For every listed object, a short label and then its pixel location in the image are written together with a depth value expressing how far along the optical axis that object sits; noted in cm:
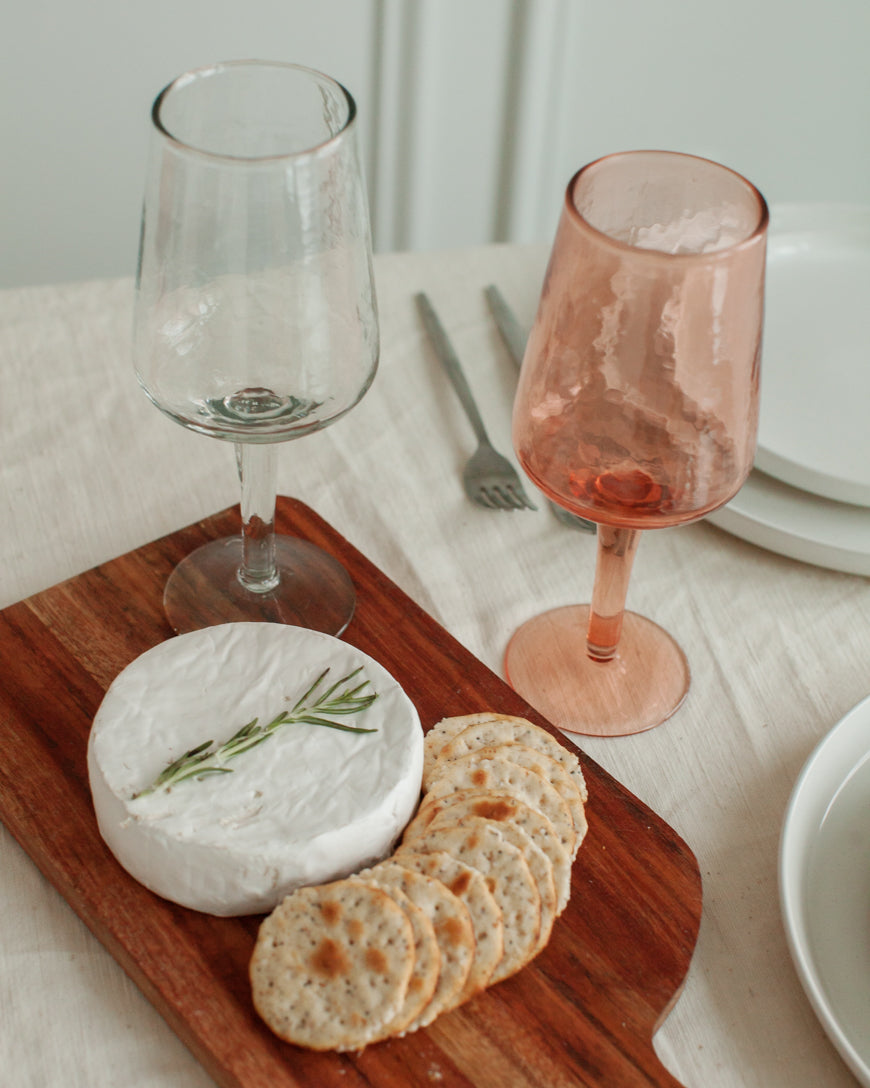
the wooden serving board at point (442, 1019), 70
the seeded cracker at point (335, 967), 68
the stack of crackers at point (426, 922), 69
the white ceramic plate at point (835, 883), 74
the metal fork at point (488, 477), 115
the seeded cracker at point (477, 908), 71
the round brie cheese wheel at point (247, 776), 74
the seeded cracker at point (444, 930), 70
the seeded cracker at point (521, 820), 77
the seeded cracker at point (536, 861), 75
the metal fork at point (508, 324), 128
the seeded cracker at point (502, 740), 85
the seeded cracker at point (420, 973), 69
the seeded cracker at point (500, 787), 80
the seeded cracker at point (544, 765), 83
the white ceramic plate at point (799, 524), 105
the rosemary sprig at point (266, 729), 76
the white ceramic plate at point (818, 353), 103
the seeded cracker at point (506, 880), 73
